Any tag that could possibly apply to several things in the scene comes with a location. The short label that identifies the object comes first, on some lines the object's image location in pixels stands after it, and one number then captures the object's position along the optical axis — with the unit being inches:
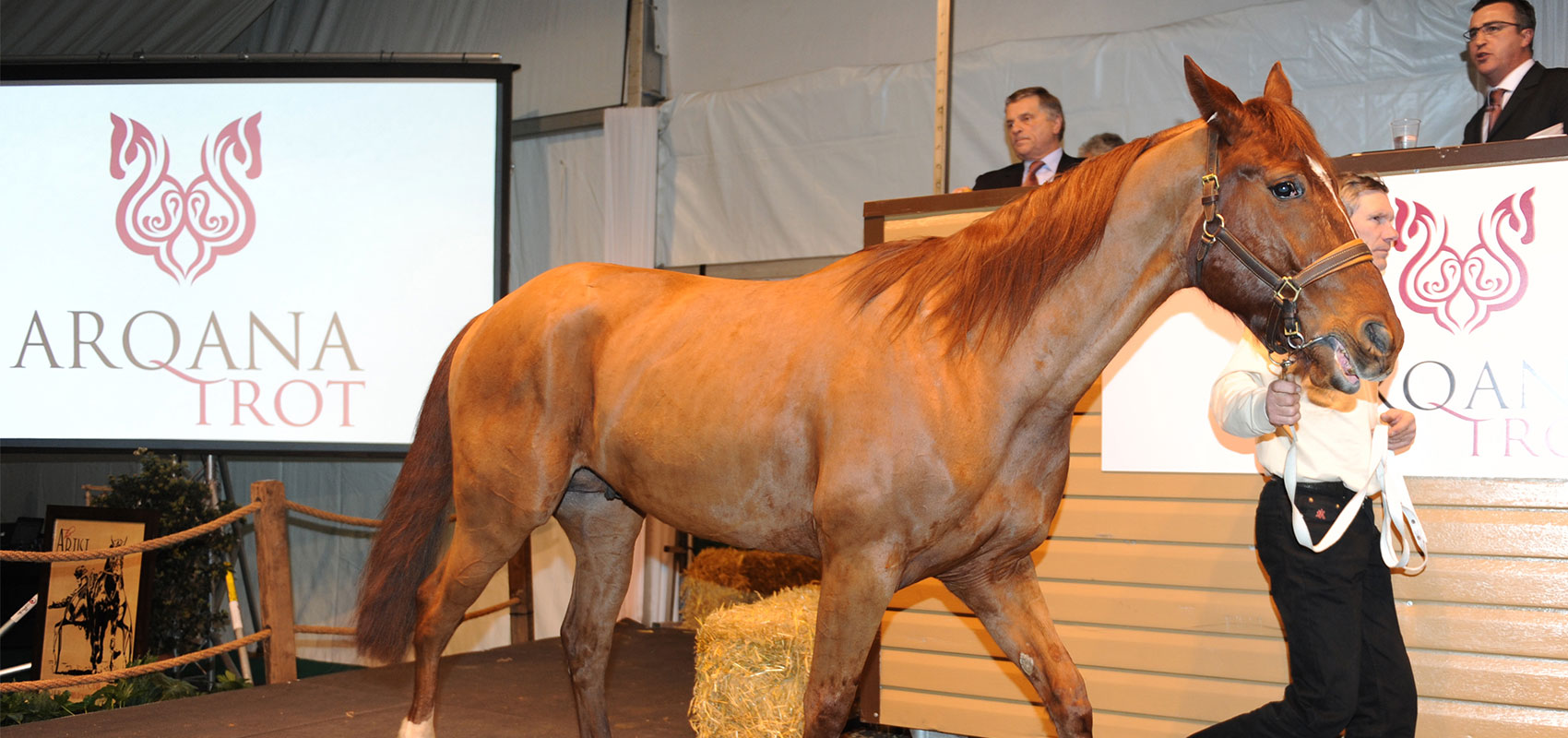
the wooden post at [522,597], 223.6
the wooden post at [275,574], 177.2
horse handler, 86.2
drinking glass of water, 116.0
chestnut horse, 69.7
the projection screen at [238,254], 207.5
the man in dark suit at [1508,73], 130.0
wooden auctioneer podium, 107.7
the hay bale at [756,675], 135.3
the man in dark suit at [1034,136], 165.3
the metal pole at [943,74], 151.9
